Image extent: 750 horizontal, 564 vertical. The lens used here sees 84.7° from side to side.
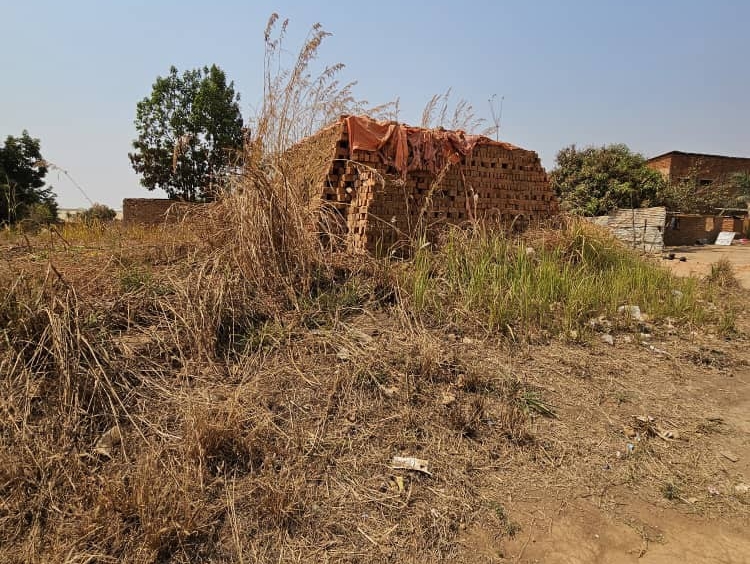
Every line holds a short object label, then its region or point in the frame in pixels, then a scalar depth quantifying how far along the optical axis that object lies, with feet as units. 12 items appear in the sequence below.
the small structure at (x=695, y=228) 51.07
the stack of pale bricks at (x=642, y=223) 43.27
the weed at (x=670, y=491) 6.82
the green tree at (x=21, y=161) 52.80
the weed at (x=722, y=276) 22.39
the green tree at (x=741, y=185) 67.00
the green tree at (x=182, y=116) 57.82
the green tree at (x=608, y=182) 49.16
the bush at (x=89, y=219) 17.30
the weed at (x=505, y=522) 5.89
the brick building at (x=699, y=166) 69.92
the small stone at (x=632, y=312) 13.83
